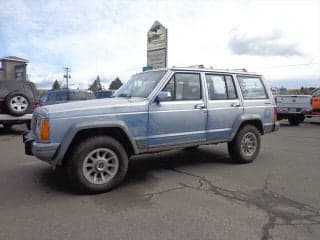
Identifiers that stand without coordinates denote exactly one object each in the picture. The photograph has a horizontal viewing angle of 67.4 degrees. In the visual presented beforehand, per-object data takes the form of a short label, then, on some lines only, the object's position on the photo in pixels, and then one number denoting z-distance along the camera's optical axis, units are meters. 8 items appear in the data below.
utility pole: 40.97
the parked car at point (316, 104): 11.13
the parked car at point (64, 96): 9.78
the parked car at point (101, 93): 11.56
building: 20.05
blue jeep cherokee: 3.42
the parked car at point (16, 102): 7.78
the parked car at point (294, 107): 10.85
